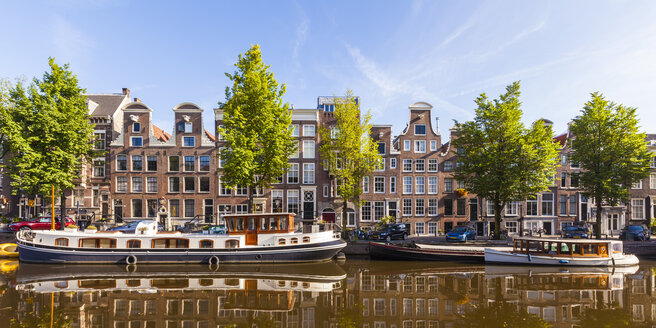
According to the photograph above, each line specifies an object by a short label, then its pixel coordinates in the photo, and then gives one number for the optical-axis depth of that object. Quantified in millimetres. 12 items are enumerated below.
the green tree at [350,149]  28375
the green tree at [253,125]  24422
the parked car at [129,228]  24738
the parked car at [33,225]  29312
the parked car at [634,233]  31594
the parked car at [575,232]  33041
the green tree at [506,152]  27547
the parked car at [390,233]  30588
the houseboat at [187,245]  22750
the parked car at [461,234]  29250
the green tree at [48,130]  25719
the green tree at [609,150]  28750
